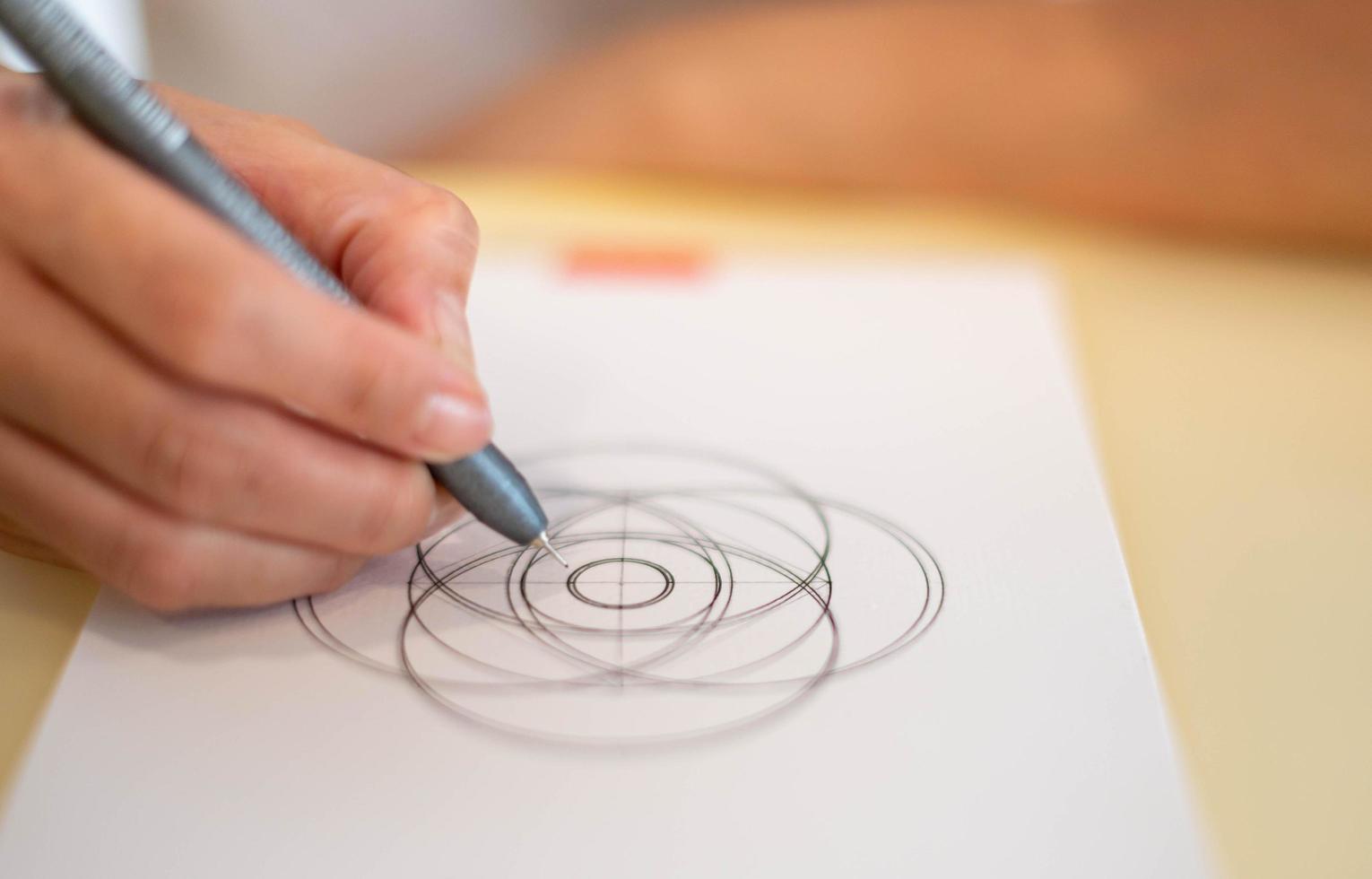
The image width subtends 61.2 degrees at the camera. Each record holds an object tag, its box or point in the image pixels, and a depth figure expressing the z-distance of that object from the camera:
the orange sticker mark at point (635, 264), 0.60
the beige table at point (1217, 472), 0.34
